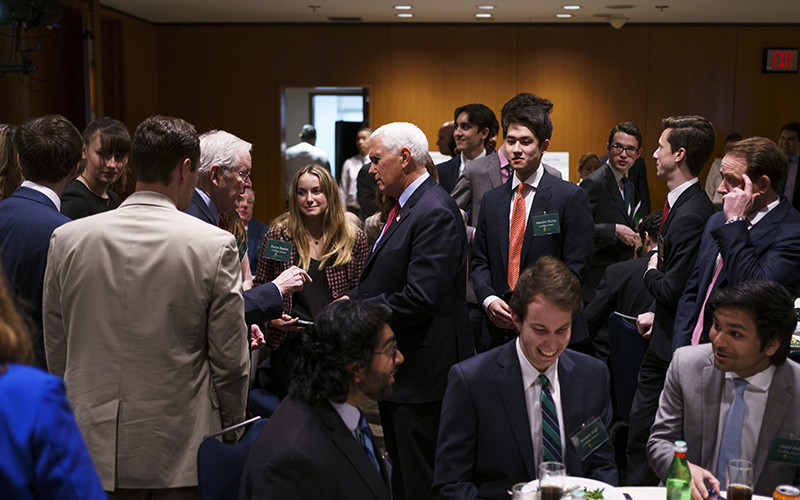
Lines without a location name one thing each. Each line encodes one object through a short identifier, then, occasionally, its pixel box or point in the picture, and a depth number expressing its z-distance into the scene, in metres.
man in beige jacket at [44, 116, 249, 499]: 1.82
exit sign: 8.93
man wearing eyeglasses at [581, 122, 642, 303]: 4.91
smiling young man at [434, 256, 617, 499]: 1.90
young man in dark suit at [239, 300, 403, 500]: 1.44
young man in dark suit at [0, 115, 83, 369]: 2.22
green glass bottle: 1.72
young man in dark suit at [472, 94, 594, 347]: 3.10
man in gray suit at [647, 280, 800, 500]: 1.96
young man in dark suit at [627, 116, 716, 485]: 2.85
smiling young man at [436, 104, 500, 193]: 4.77
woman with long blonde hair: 3.30
